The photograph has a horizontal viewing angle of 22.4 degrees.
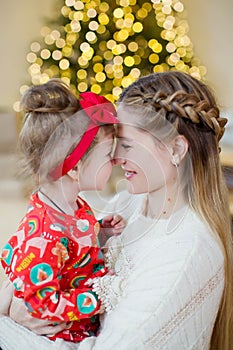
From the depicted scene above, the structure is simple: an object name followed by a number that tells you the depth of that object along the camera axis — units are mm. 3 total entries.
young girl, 1139
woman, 1126
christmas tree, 3682
